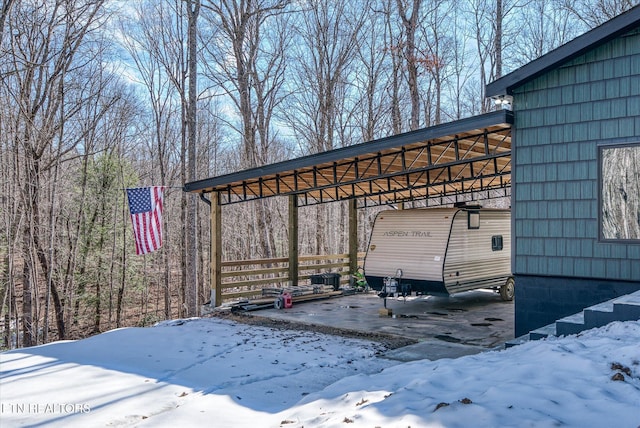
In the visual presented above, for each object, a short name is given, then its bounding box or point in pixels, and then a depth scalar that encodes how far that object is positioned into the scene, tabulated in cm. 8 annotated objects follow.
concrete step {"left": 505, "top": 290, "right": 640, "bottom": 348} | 528
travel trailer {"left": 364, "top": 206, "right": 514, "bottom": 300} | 1095
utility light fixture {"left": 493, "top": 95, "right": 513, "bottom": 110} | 798
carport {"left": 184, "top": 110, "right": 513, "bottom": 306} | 856
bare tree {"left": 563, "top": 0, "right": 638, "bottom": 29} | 1983
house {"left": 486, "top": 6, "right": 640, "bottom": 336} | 696
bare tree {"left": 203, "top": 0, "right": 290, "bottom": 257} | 1981
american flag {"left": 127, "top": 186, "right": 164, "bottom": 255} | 1138
